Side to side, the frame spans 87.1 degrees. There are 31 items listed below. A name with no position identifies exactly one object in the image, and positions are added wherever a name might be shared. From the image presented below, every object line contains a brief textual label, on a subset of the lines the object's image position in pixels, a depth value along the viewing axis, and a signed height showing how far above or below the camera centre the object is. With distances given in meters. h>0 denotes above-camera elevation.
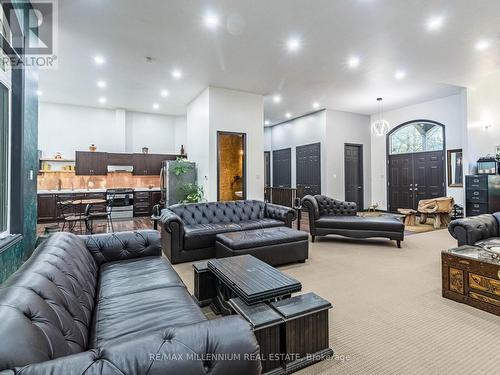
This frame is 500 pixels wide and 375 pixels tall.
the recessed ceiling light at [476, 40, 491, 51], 4.57 +2.51
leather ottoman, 3.54 -0.79
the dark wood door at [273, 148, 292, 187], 10.75 +0.86
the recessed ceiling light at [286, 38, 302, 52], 4.48 +2.52
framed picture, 7.47 +0.54
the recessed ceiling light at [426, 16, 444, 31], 3.85 +2.47
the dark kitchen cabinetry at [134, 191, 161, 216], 8.62 -0.40
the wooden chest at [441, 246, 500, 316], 2.44 -0.90
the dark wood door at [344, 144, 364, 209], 9.27 +0.51
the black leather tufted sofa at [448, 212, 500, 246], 3.35 -0.58
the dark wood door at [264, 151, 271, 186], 11.98 +0.96
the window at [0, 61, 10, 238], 2.75 +0.37
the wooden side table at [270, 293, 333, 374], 1.76 -0.99
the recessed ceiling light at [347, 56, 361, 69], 5.18 +2.55
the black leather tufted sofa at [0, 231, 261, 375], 0.86 -0.58
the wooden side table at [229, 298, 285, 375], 1.66 -0.94
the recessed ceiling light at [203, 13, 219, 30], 3.80 +2.49
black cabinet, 5.98 -0.18
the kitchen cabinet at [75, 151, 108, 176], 8.12 +0.82
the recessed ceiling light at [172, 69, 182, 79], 5.76 +2.59
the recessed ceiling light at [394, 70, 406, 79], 5.88 +2.58
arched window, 8.03 +1.59
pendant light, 8.19 +2.49
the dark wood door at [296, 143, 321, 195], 9.19 +0.72
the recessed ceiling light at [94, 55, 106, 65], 5.07 +2.55
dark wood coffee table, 1.94 -0.75
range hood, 8.54 +0.70
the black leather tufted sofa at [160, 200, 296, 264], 3.98 -0.60
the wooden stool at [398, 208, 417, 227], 6.80 -0.82
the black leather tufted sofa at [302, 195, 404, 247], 4.79 -0.65
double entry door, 7.98 +0.28
